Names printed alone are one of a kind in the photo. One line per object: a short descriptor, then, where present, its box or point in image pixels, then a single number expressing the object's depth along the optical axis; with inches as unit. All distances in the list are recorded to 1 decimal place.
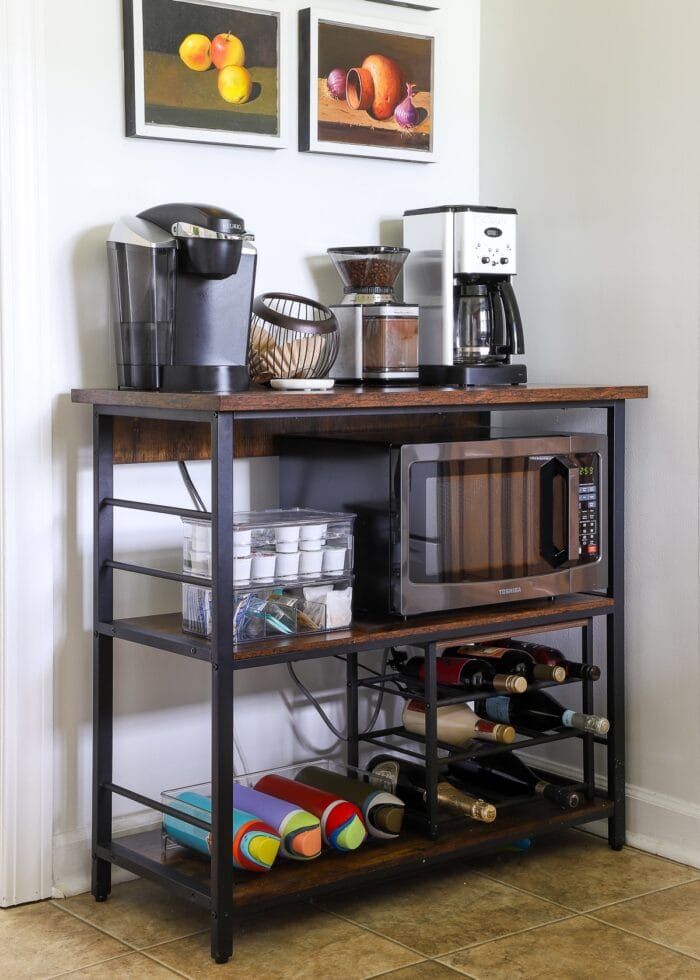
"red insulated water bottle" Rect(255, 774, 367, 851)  90.0
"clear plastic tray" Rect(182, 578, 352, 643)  85.3
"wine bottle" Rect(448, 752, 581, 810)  103.3
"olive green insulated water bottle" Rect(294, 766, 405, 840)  93.0
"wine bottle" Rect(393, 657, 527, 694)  96.8
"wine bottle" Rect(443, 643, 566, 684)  98.7
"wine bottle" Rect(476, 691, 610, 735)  102.3
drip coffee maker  103.1
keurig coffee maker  87.5
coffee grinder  100.0
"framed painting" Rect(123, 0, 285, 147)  94.3
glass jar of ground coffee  100.0
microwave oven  90.7
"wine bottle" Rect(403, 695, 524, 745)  98.0
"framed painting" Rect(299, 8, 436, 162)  103.1
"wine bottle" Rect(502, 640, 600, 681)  99.2
